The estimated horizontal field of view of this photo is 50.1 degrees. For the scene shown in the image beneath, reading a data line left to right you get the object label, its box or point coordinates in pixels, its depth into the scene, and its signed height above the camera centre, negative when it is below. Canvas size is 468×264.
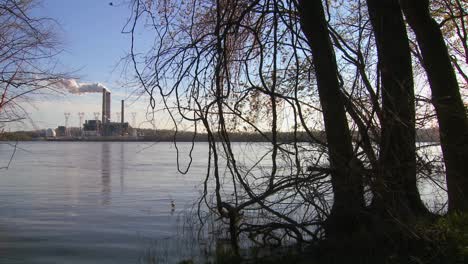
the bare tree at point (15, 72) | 9.38 +1.29
